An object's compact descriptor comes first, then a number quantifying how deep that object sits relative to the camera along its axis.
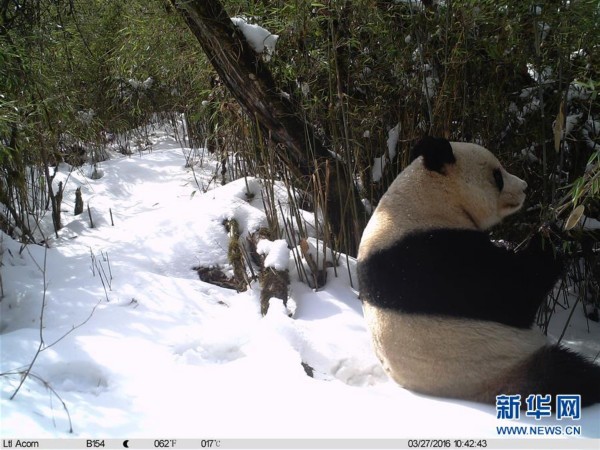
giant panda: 1.77
